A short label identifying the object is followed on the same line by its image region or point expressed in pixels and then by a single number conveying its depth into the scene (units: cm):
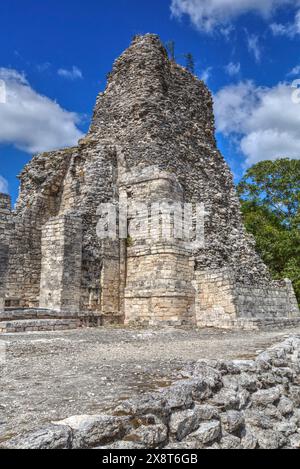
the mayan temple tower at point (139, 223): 1283
